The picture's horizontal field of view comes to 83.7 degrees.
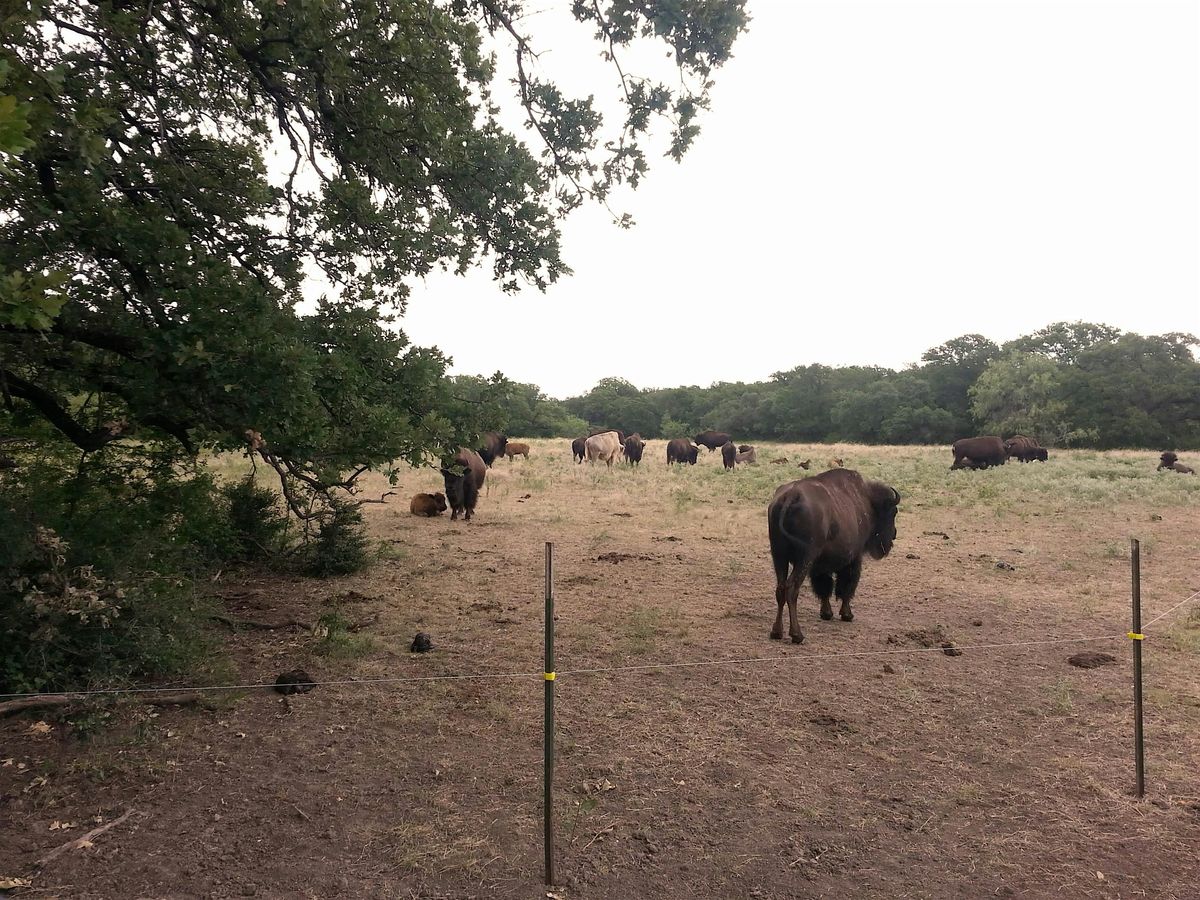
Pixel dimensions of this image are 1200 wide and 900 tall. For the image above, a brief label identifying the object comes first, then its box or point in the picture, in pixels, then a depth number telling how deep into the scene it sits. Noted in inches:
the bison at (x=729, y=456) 1046.2
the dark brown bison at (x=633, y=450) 1093.1
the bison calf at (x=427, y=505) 571.8
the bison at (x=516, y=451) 1162.0
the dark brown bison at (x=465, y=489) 556.4
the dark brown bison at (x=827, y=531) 269.6
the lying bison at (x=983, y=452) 1042.7
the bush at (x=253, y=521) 367.2
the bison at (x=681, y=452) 1143.0
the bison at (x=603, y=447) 1081.4
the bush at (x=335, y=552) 365.4
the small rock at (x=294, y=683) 213.6
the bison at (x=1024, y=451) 1137.8
